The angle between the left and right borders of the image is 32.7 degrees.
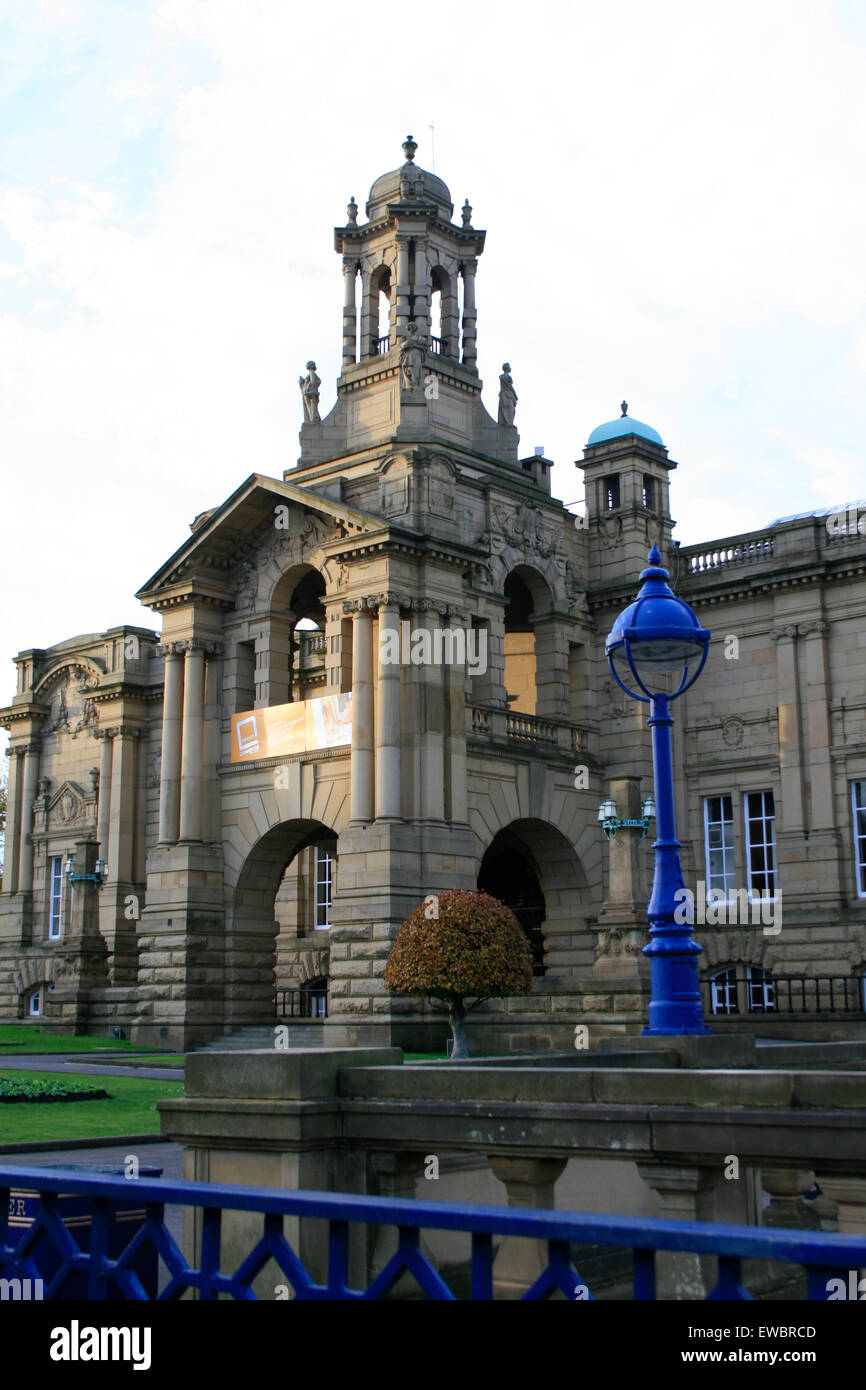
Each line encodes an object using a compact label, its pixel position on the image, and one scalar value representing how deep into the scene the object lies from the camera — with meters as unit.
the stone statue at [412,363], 36.56
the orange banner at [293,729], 33.75
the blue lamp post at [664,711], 14.26
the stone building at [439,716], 32.50
